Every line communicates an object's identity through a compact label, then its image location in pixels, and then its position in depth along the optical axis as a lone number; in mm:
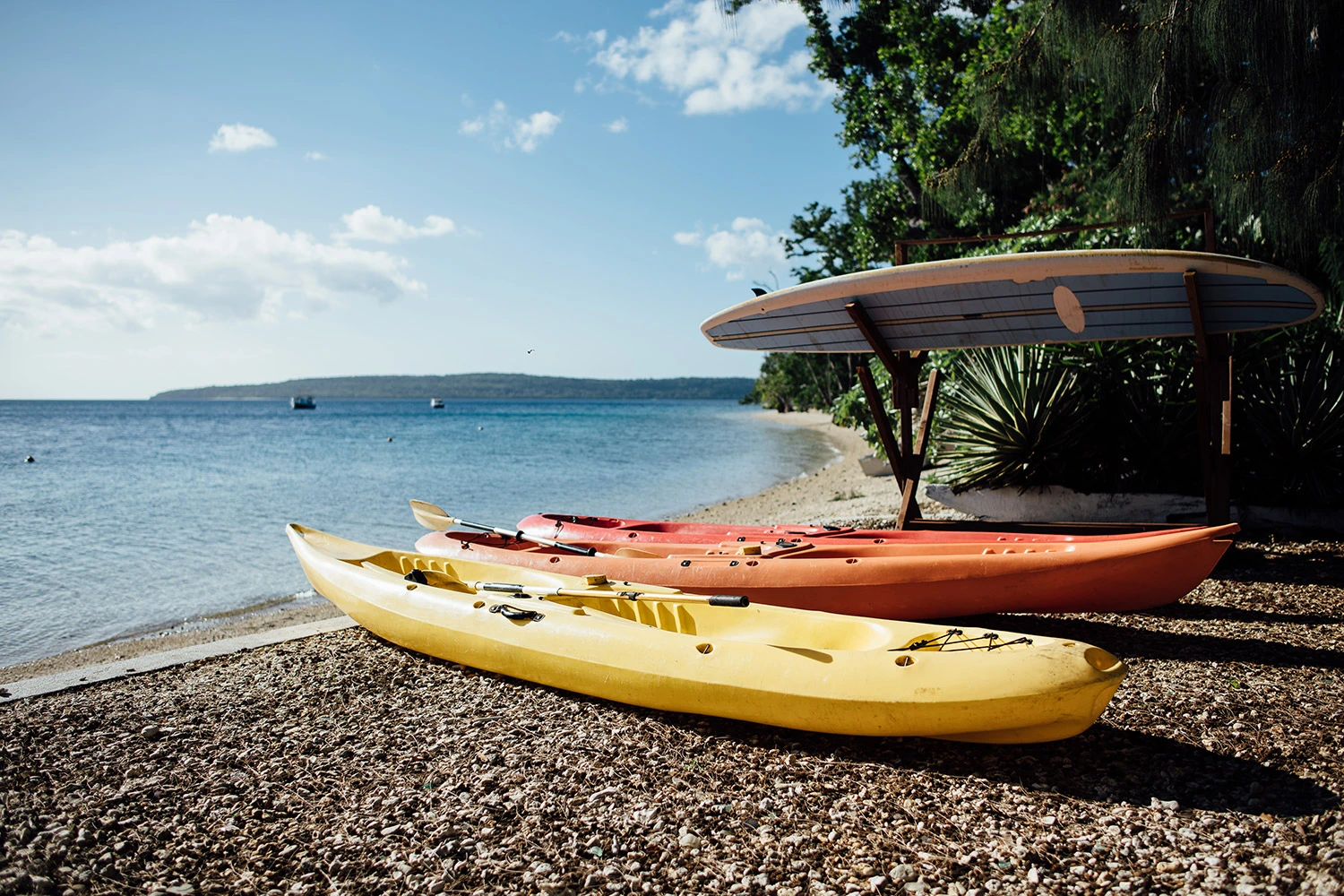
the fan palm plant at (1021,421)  7562
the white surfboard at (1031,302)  4480
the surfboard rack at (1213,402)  5441
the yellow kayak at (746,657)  2947
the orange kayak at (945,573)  4215
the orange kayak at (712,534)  5527
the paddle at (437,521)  6367
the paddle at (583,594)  3945
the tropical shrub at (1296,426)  6789
